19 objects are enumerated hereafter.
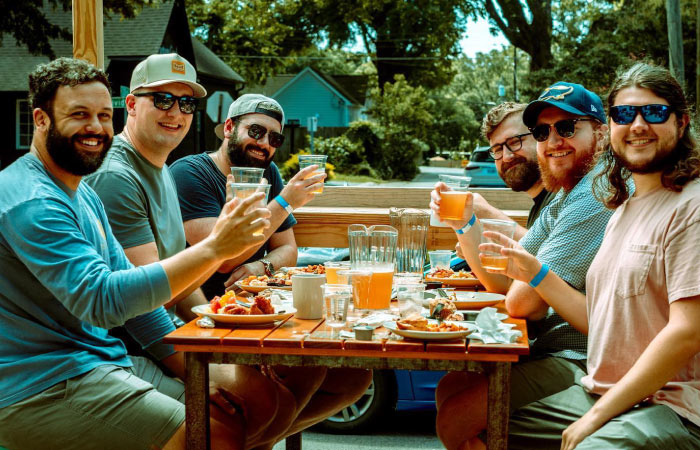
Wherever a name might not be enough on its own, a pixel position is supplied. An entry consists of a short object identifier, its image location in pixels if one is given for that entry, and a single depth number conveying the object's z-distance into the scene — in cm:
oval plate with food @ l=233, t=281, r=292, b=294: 346
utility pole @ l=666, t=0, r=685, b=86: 1200
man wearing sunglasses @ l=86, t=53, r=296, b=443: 319
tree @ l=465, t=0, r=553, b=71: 2575
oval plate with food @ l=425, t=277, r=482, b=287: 373
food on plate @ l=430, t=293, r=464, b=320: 273
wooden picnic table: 244
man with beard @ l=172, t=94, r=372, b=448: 373
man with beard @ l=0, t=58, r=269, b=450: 241
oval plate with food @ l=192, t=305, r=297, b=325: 269
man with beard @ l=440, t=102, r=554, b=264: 409
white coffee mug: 293
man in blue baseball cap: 300
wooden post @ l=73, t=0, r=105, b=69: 423
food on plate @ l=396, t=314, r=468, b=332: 250
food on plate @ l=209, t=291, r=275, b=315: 276
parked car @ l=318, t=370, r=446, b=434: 507
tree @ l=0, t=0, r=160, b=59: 2209
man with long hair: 233
